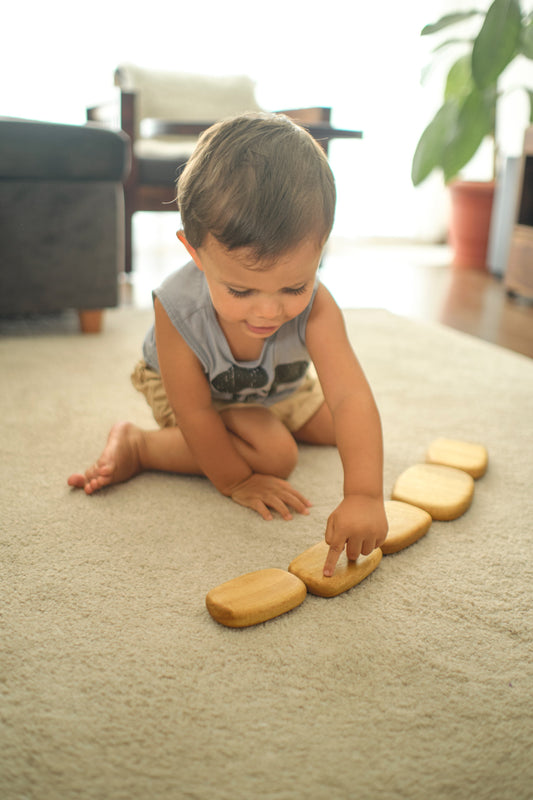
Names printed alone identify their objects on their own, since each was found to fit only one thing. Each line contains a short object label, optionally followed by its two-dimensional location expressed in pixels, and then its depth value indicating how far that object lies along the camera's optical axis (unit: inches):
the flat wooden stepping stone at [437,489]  32.3
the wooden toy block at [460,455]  36.8
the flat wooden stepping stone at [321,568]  25.9
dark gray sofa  60.2
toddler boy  24.4
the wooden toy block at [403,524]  29.0
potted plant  75.0
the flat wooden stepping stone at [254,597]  23.8
